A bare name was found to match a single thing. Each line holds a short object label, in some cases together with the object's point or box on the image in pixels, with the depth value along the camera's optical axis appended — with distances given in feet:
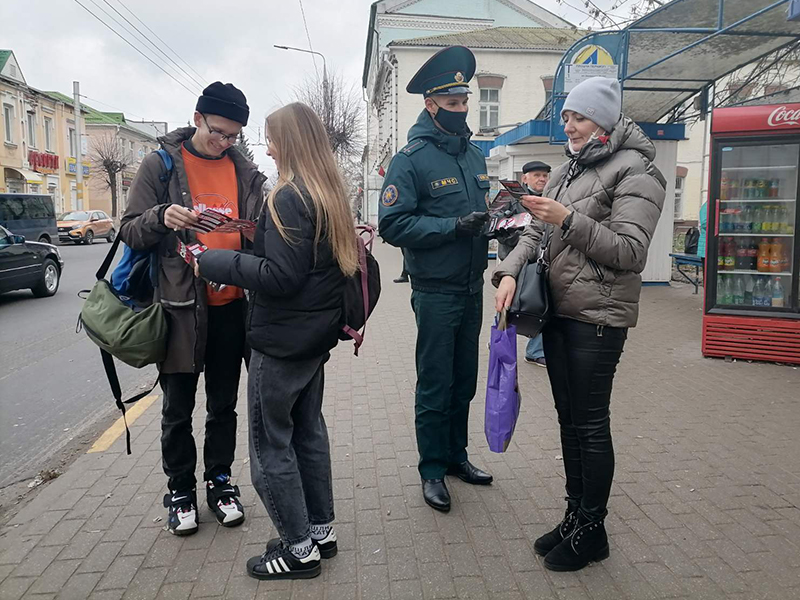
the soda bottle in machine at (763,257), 21.45
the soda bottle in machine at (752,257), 21.63
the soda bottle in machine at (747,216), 21.83
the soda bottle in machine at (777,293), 21.20
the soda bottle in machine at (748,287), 21.77
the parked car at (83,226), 94.94
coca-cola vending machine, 20.12
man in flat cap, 20.62
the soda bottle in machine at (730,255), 21.68
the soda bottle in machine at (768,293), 21.51
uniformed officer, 10.60
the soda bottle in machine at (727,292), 21.75
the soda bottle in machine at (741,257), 21.72
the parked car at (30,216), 63.46
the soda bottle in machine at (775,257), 21.26
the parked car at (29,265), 36.52
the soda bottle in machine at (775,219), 21.38
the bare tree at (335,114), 108.99
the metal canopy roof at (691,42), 24.12
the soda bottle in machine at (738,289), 21.81
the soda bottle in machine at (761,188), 21.58
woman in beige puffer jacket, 8.19
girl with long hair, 8.03
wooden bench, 35.03
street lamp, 108.68
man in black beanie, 9.52
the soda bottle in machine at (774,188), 21.43
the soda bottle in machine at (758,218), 21.70
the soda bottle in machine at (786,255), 21.15
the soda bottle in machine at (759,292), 21.65
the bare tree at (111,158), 147.54
